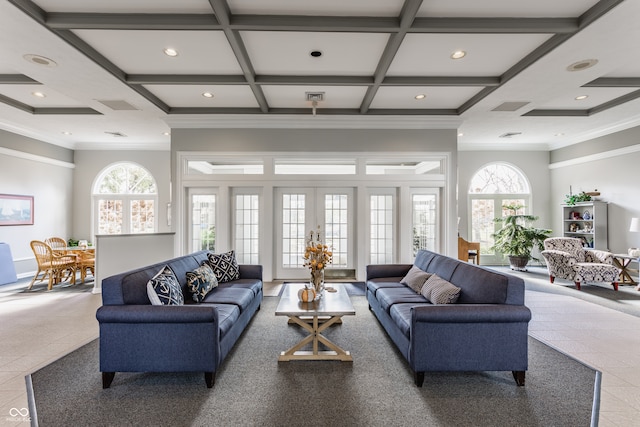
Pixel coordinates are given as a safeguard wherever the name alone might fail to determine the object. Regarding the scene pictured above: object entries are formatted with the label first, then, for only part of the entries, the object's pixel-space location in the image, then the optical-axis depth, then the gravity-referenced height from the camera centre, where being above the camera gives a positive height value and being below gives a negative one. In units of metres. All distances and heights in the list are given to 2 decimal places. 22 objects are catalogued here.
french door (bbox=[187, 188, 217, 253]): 5.98 -0.03
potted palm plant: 7.25 -0.53
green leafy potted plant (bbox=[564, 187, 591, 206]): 6.77 +0.44
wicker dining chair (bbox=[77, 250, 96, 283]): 6.09 -0.90
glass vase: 3.23 -0.67
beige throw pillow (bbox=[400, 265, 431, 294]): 3.61 -0.75
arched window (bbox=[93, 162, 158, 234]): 7.90 +0.32
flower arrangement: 3.21 -0.48
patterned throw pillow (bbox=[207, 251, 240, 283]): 4.09 -0.67
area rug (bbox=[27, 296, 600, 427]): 2.02 -1.32
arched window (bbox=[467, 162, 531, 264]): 8.09 +0.54
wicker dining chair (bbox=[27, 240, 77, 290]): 5.58 -0.87
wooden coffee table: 2.77 -0.93
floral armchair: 5.37 -0.82
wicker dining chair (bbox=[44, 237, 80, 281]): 5.89 -0.68
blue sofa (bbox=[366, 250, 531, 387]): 2.37 -0.94
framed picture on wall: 6.20 +0.14
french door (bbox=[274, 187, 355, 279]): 6.09 -0.12
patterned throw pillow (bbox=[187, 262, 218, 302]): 3.24 -0.72
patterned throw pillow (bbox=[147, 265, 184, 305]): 2.54 -0.63
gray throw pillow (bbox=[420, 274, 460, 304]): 2.86 -0.72
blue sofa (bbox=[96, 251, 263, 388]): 2.35 -0.94
